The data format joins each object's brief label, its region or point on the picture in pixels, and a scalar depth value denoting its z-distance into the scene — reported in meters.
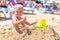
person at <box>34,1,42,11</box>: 14.06
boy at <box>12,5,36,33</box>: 3.83
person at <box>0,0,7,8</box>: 9.87
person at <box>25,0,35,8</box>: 14.67
